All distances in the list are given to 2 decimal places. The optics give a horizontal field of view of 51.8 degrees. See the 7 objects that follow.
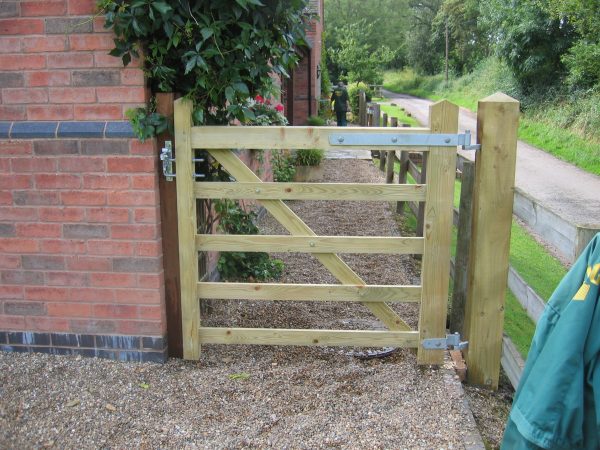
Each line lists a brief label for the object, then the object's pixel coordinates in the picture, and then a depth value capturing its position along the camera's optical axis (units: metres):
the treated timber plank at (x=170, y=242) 3.54
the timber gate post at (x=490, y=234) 3.40
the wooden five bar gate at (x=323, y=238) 3.43
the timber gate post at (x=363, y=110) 19.71
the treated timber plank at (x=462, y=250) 3.95
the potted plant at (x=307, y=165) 10.63
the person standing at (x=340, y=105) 18.66
